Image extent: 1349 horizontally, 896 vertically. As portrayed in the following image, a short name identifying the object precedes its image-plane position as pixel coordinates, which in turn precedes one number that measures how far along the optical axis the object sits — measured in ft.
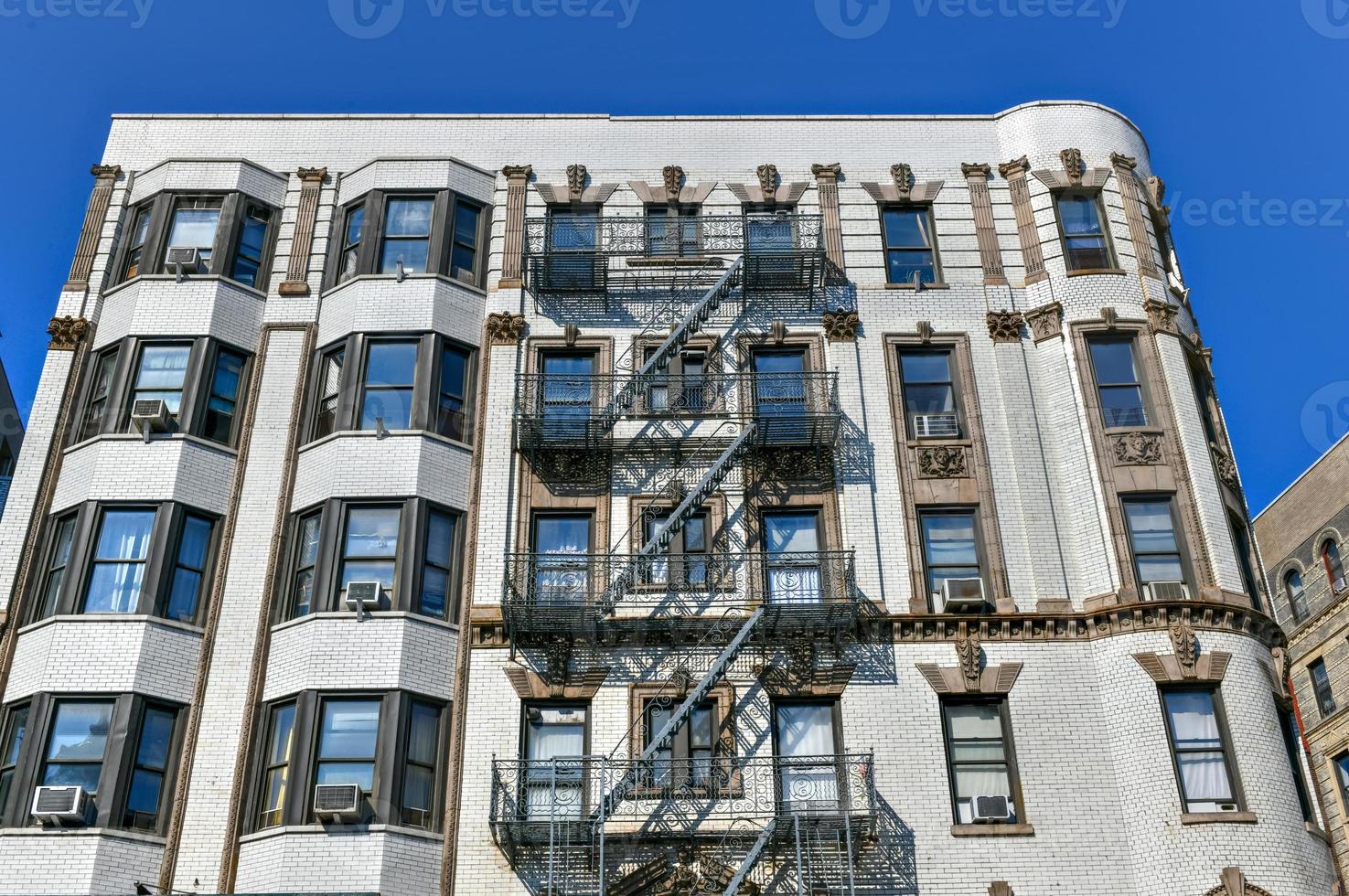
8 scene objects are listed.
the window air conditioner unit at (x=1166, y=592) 72.79
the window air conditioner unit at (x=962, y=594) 72.84
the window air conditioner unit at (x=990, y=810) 67.21
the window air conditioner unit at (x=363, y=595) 70.23
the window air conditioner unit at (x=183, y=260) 83.35
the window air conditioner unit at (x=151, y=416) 75.97
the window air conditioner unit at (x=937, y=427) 80.38
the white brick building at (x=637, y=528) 66.59
